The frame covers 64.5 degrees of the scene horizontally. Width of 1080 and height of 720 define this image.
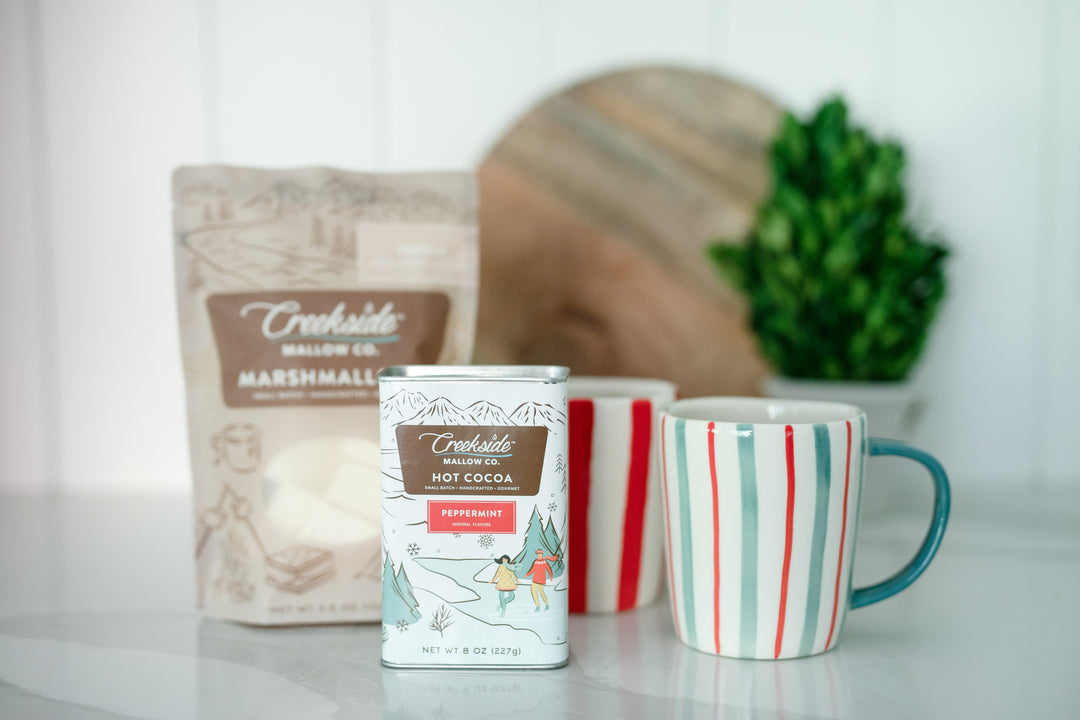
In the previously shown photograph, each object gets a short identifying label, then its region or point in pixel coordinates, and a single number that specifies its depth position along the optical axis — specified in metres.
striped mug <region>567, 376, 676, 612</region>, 0.58
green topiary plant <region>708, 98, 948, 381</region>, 0.79
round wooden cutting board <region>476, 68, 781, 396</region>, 0.87
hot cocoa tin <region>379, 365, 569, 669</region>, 0.48
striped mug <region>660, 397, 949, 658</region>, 0.49
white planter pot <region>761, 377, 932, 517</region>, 0.79
